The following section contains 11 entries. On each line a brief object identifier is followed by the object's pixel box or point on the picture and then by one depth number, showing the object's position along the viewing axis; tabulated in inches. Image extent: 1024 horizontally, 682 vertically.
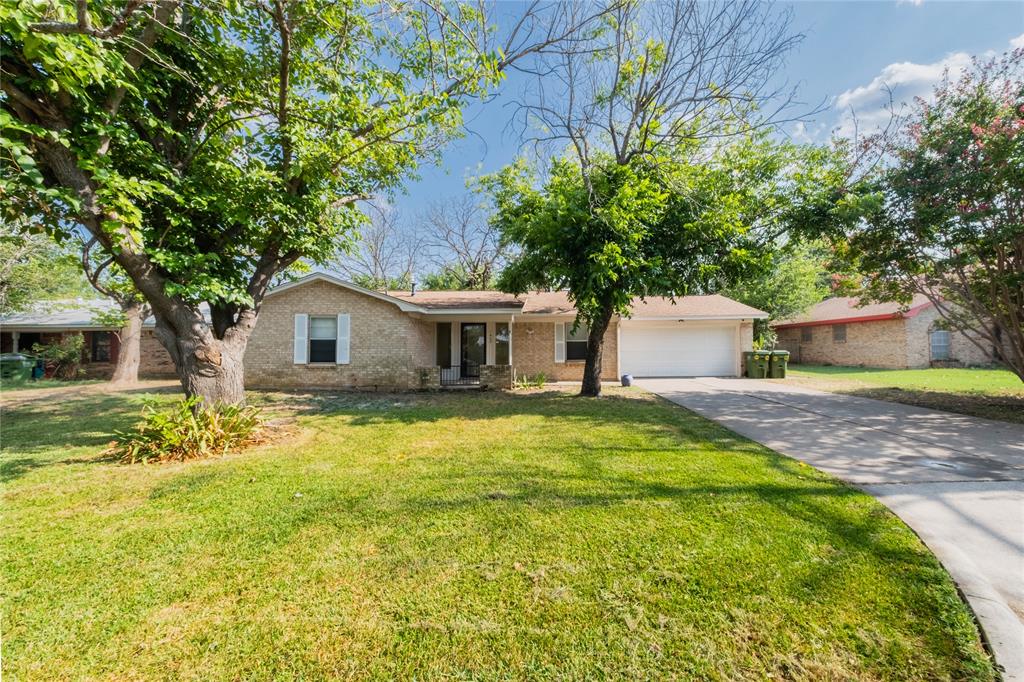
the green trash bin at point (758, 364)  595.8
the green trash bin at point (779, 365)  592.1
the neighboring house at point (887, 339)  704.4
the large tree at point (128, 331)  552.4
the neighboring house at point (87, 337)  637.9
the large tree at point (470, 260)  1016.2
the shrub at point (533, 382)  514.7
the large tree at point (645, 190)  315.3
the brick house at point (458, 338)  495.8
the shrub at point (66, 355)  620.7
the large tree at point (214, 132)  173.5
